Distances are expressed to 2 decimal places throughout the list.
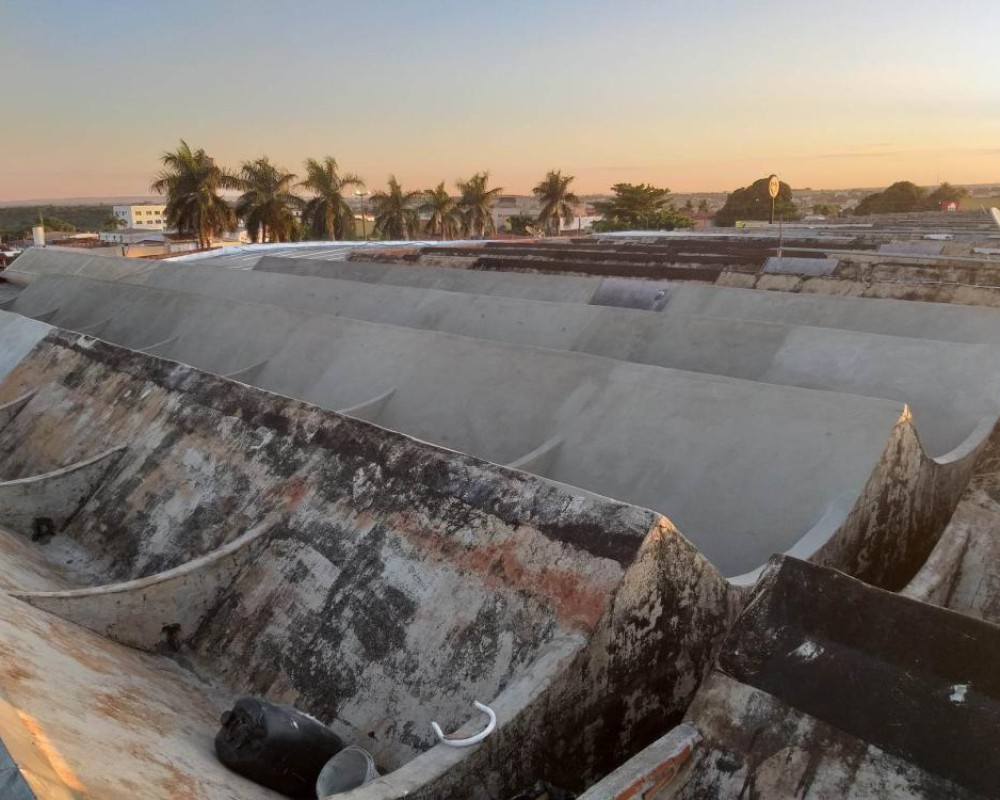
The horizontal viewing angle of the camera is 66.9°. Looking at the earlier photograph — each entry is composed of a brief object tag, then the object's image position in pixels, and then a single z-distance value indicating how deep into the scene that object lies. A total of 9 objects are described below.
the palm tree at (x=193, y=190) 32.06
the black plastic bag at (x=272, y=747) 4.06
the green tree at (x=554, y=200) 46.72
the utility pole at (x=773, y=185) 20.51
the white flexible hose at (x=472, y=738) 3.77
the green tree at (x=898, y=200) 64.81
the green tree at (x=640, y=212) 51.44
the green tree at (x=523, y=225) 54.91
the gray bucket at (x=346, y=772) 3.96
